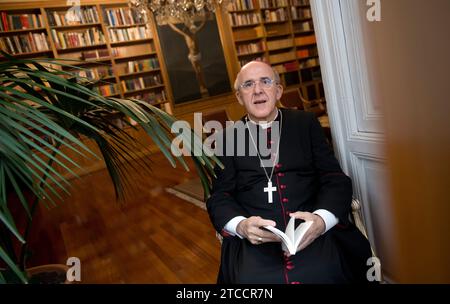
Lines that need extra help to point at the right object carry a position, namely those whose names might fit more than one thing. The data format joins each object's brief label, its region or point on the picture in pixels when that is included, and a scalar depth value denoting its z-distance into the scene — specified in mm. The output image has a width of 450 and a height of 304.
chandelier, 3850
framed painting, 6125
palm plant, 654
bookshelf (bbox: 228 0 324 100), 6699
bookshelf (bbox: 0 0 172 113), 4992
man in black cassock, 1122
